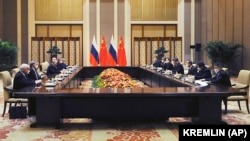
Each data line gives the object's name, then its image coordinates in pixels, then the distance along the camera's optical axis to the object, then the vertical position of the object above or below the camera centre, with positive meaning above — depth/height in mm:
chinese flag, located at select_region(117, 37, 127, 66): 22109 +712
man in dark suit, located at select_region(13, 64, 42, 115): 7950 -251
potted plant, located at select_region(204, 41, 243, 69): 18406 +775
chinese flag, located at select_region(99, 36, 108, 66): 22125 +819
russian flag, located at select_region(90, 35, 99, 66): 21812 +703
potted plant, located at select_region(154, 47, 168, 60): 22094 +903
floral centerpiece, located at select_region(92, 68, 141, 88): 9477 -305
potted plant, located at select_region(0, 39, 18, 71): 18344 +665
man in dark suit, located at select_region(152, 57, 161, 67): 17155 +234
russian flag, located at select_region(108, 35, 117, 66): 21594 +693
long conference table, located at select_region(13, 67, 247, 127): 6883 -582
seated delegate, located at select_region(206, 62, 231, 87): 8430 -185
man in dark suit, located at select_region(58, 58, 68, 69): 15482 +179
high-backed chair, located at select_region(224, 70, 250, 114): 8479 -312
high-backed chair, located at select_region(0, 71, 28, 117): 8234 -414
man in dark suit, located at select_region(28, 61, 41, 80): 9430 -60
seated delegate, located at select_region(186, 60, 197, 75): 12250 -30
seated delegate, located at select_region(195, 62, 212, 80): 10242 -89
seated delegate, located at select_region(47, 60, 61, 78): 12594 -8
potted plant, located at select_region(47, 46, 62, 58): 22012 +990
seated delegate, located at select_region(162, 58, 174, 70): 14805 +132
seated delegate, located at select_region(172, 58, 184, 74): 13358 +34
